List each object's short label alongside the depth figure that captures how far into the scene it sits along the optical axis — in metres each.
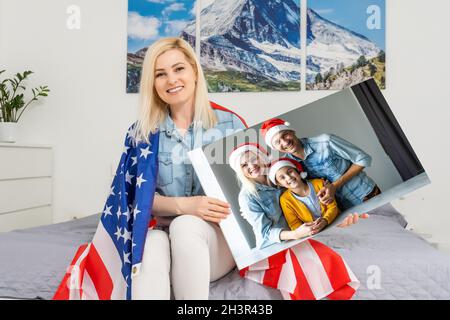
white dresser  2.38
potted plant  2.59
